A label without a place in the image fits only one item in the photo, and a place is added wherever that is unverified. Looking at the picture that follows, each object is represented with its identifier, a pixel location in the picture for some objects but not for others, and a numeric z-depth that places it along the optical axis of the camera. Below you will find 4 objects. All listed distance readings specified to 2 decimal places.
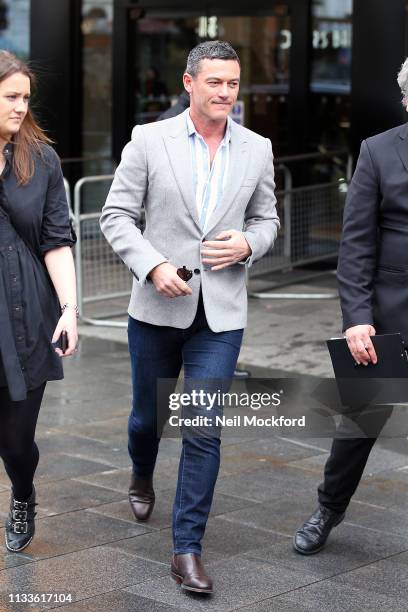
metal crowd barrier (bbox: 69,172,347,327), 10.27
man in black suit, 4.61
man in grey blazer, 4.67
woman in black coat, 4.55
